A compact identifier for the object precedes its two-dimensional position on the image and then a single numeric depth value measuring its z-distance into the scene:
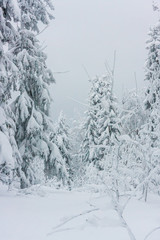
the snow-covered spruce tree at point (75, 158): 43.19
